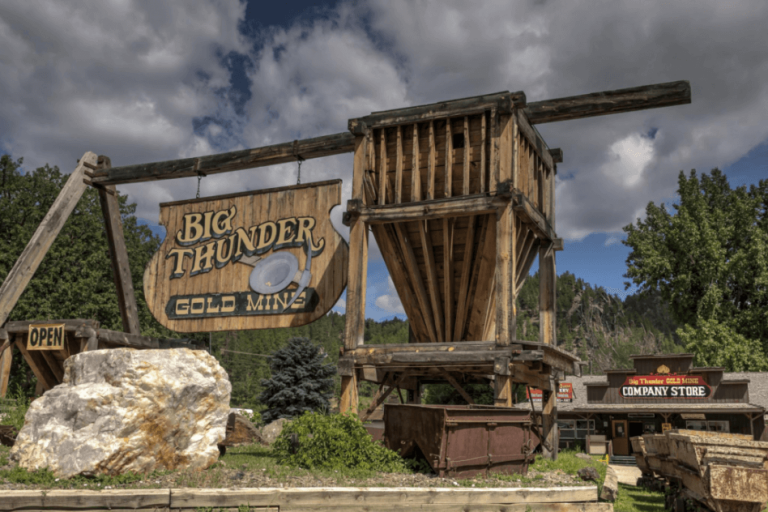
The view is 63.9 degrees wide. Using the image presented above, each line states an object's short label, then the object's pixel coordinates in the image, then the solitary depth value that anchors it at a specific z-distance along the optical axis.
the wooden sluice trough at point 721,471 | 9.43
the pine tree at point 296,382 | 38.38
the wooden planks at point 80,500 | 8.16
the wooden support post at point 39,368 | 14.88
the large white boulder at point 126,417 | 9.12
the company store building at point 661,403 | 30.22
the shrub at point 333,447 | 10.60
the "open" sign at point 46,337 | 14.16
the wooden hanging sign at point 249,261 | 14.80
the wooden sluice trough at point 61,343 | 14.12
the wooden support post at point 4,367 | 15.58
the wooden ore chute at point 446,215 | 13.31
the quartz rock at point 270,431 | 17.27
